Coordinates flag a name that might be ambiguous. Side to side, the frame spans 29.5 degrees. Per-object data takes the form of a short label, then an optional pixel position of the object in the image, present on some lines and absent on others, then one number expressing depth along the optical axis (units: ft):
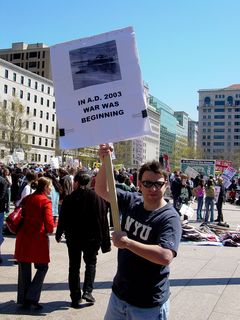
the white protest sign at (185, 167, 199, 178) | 103.76
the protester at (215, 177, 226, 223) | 56.80
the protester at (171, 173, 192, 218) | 61.26
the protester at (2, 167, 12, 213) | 44.39
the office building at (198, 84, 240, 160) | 570.46
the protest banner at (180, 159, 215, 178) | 105.91
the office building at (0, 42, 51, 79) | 379.76
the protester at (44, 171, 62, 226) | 35.11
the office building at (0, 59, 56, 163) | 284.20
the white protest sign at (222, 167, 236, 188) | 71.55
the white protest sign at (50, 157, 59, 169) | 98.37
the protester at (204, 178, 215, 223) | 56.95
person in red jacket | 19.29
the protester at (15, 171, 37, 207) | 32.32
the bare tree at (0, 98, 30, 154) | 253.03
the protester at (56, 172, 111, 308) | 19.76
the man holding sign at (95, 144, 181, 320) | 9.74
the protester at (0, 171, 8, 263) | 27.89
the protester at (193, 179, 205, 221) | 60.70
